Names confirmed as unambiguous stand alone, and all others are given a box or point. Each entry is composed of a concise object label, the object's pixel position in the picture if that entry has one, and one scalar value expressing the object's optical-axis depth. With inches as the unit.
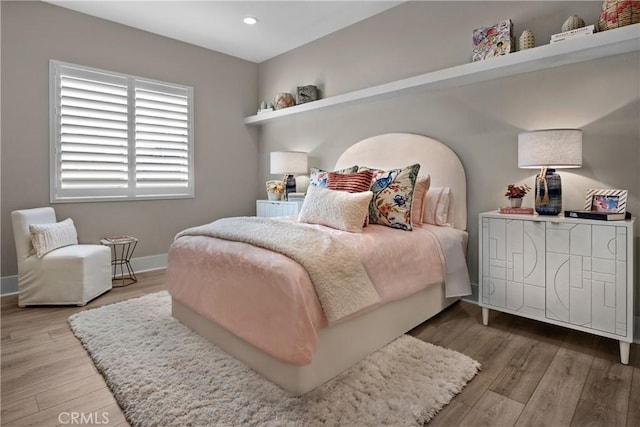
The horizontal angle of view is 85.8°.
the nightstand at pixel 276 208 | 154.3
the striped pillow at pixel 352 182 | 107.3
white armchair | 112.0
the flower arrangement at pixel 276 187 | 167.0
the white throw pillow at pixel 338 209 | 92.4
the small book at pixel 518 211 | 92.4
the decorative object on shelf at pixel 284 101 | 170.4
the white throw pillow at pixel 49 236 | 112.3
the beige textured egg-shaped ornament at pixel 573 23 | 87.9
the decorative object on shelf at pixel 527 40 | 95.9
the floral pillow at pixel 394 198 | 99.7
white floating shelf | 81.1
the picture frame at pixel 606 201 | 80.3
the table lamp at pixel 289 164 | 162.1
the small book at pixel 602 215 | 76.7
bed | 61.9
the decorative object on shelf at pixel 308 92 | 160.1
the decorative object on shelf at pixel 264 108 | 178.9
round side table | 138.6
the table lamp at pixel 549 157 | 84.2
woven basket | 79.7
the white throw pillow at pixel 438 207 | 113.7
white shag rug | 57.7
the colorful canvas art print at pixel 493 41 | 100.0
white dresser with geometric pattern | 74.5
